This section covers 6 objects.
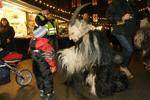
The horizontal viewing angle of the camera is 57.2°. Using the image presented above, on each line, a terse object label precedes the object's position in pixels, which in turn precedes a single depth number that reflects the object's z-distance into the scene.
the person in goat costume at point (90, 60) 3.08
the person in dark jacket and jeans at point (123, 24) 3.54
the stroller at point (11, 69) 3.59
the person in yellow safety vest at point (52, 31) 4.96
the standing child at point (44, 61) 3.08
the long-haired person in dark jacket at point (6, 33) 5.62
